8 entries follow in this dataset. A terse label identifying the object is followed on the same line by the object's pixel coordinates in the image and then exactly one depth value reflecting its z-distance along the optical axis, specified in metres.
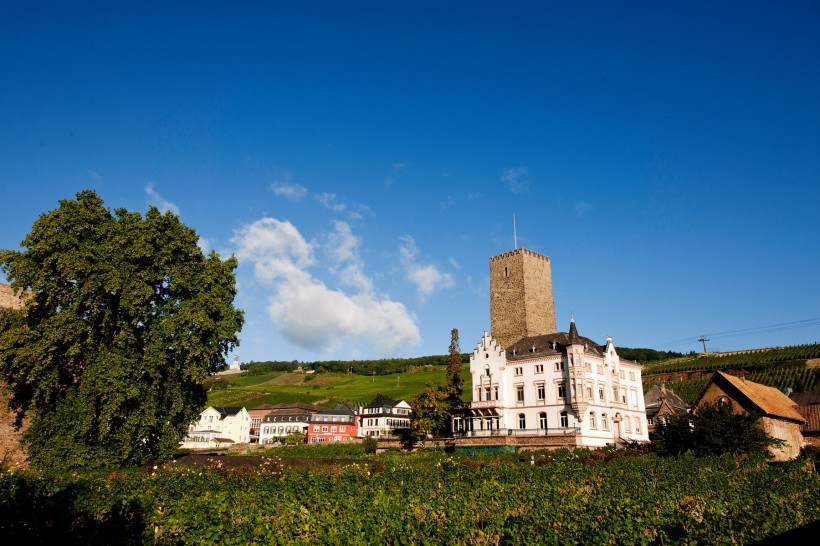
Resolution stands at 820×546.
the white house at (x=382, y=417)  95.68
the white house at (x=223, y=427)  100.38
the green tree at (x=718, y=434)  37.94
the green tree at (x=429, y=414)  58.22
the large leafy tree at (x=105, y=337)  28.00
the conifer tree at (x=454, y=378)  61.52
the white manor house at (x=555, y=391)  51.94
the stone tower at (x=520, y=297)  67.38
